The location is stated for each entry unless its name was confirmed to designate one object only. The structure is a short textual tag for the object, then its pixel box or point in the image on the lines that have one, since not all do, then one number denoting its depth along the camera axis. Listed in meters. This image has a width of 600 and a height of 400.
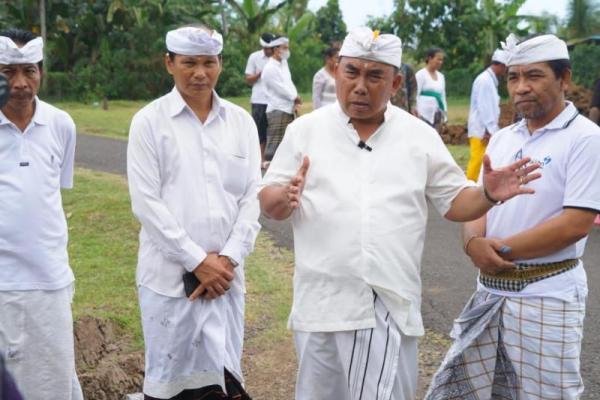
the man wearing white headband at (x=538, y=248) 3.52
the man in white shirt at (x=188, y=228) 3.99
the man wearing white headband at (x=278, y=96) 11.53
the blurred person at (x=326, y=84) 11.40
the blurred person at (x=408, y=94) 11.64
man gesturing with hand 3.37
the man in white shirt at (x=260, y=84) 11.91
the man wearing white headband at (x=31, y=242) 3.89
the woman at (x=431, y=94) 12.35
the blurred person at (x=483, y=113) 10.93
